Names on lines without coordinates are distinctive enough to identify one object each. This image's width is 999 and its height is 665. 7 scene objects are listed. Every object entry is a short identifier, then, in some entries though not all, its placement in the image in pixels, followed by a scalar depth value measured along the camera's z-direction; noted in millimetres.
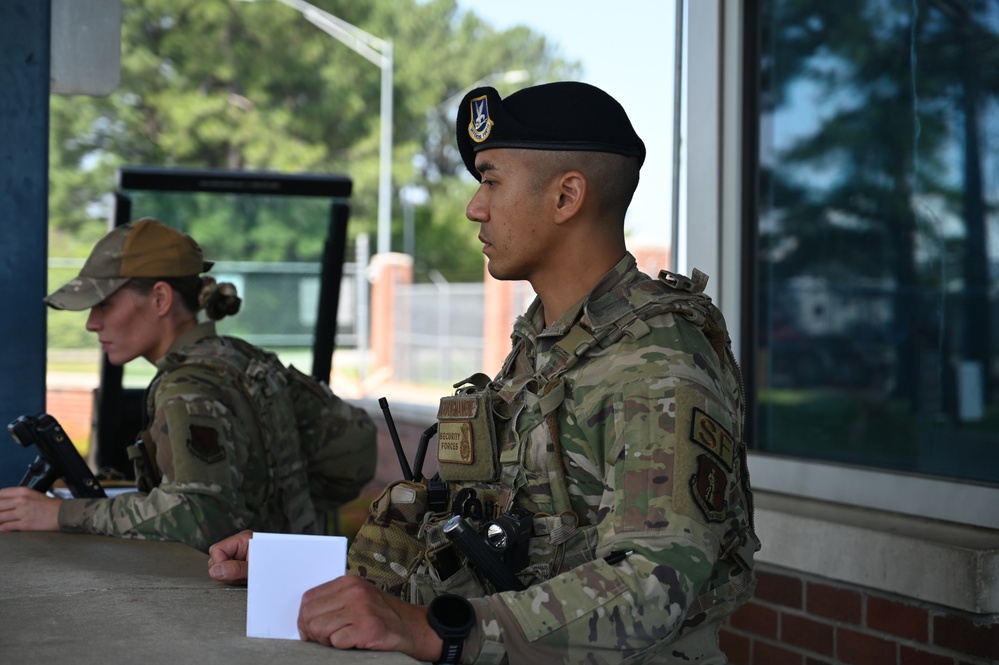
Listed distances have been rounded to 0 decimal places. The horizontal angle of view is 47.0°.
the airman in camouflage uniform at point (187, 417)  2963
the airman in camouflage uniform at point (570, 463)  1740
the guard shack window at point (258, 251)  4984
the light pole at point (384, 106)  23719
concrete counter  1714
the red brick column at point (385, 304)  21359
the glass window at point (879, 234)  3426
